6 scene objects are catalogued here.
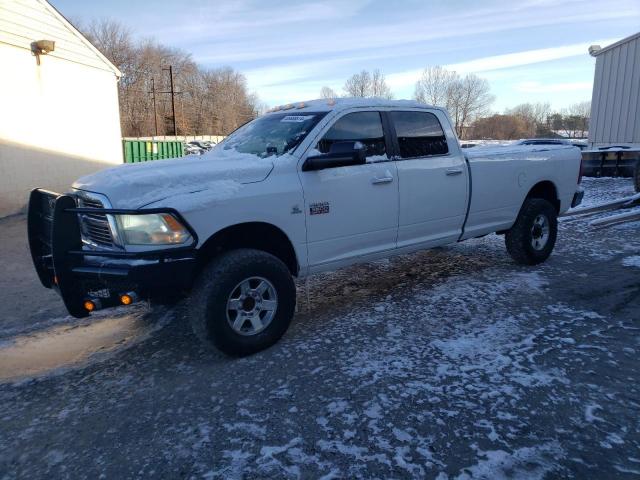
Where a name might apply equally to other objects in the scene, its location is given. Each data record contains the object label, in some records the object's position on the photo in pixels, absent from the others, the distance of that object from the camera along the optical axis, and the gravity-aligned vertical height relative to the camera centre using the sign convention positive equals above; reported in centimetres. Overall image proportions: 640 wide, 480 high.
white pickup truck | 317 -53
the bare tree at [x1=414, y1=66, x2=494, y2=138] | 6600 +656
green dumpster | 1753 -15
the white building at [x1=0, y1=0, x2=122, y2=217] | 1048 +109
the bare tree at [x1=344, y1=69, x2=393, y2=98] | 6721 +846
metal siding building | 1455 +165
